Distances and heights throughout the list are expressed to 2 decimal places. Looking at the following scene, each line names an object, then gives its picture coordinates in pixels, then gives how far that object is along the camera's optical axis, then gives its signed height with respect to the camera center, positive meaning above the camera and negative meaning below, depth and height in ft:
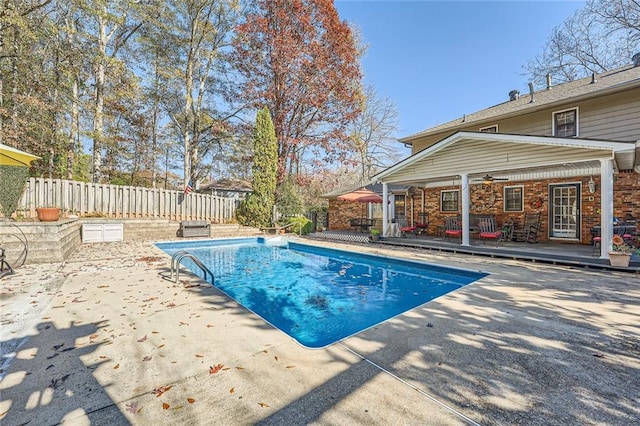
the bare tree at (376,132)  78.69 +23.51
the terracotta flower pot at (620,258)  20.16 -3.17
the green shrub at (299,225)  51.88 -2.20
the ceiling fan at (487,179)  31.12 +3.94
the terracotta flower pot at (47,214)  25.13 -0.19
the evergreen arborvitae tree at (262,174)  49.44 +6.98
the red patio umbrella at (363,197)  42.57 +2.53
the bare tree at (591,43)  40.47 +28.87
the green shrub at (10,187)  27.63 +2.49
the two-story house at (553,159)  24.23 +5.30
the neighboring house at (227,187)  74.00 +6.82
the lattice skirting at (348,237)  41.53 -3.72
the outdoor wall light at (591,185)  30.42 +3.23
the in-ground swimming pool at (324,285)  14.83 -5.47
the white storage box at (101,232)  33.81 -2.51
